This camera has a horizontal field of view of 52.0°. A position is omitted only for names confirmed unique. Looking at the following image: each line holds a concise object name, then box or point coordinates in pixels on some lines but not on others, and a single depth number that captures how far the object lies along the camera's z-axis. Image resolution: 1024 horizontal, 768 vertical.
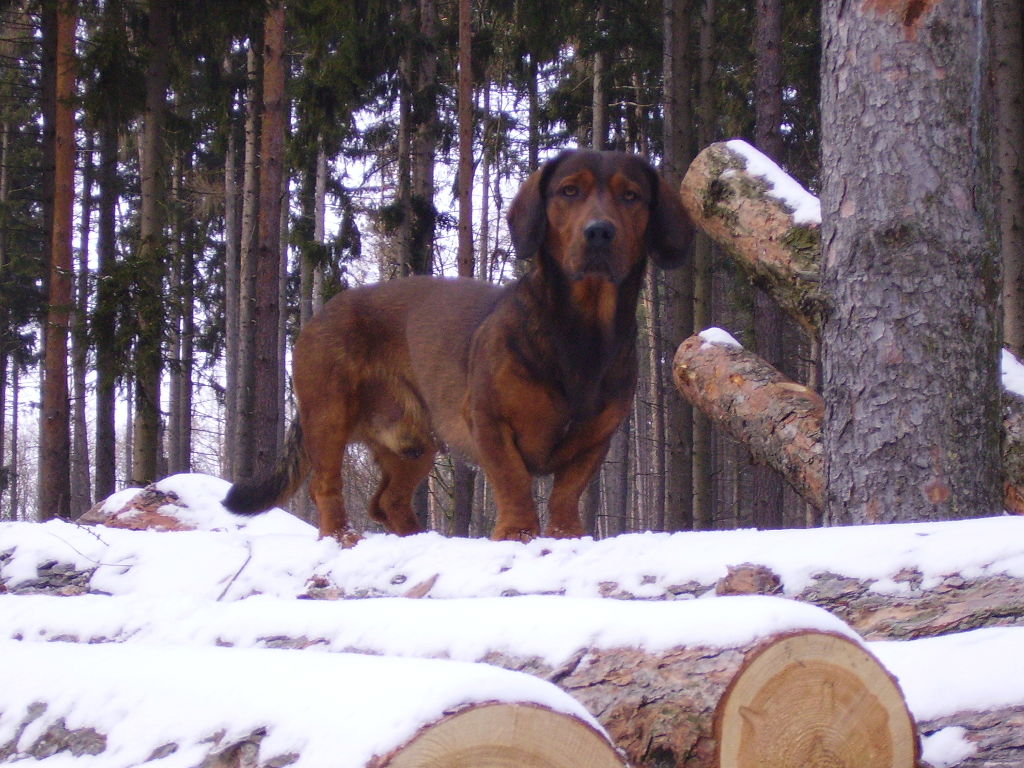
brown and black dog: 4.80
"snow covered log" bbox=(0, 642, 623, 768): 1.58
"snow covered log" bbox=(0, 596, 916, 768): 1.96
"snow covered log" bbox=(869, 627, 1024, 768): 2.30
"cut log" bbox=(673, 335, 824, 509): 5.83
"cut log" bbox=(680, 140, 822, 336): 5.95
